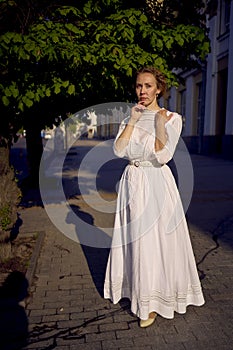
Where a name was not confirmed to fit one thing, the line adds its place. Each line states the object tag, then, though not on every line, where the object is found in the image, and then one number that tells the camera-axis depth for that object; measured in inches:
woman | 104.0
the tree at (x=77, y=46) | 111.0
